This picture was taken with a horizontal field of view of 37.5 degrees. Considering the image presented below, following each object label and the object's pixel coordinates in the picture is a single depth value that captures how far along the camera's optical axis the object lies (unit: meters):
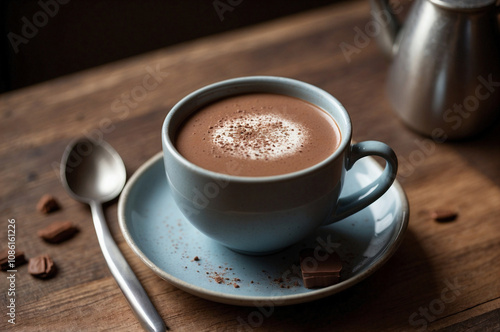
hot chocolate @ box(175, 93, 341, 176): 0.37
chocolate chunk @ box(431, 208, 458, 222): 0.43
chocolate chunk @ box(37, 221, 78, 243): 0.43
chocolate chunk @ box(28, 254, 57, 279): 0.41
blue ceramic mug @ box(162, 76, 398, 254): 0.36
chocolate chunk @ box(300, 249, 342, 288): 0.37
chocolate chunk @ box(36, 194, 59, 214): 0.45
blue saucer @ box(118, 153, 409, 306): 0.37
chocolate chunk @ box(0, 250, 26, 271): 0.41
